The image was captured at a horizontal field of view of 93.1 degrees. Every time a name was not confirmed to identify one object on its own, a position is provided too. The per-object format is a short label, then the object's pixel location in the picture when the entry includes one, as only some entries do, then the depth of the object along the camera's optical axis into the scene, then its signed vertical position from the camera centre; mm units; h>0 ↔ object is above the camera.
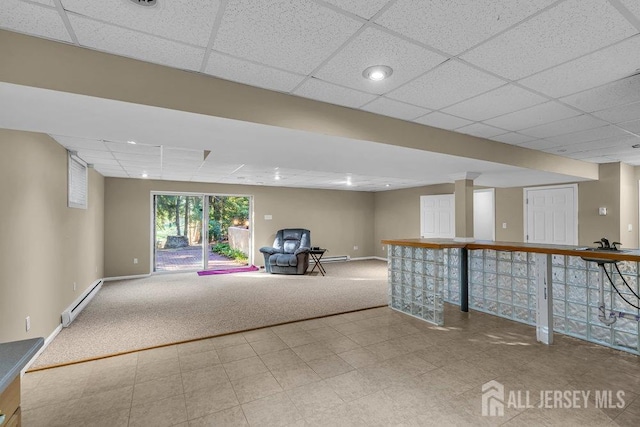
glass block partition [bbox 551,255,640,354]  2881 -894
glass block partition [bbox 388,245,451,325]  3779 -866
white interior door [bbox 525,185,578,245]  5801 +29
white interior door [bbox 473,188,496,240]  7148 +66
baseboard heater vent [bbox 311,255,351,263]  9117 -1258
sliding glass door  7352 -255
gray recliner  7180 -857
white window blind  4172 +536
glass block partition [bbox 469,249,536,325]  3660 -873
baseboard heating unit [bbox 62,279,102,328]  3736 -1238
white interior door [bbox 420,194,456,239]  7707 +21
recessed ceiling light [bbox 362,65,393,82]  2051 +1009
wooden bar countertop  2645 -344
